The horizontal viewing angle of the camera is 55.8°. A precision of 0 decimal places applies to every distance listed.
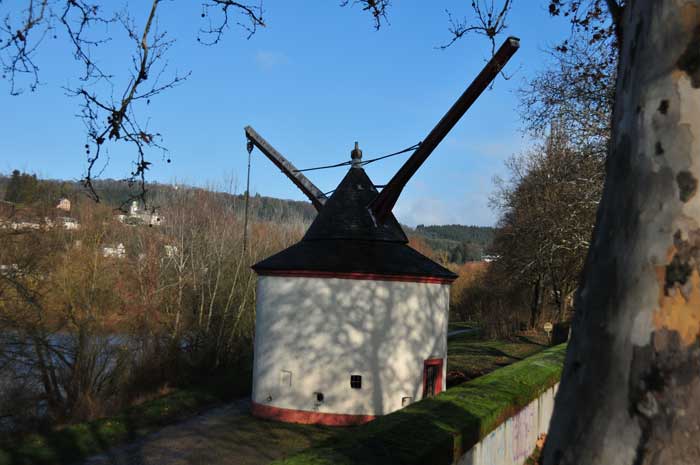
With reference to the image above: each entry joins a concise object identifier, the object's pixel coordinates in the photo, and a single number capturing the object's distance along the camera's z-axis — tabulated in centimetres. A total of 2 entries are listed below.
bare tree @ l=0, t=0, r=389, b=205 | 536
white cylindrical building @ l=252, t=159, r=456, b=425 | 1697
